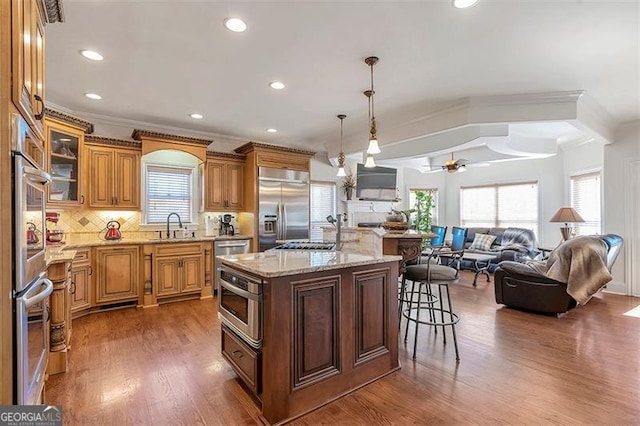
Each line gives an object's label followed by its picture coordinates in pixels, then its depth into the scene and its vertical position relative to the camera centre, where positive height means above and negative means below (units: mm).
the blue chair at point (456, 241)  6844 -637
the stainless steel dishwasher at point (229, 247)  4730 -535
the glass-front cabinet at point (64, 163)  3561 +611
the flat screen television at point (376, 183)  7016 +690
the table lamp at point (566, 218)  5438 -97
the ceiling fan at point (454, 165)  5785 +907
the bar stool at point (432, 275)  2756 -569
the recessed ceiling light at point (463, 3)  2062 +1408
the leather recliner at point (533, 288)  3760 -957
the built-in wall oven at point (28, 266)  1187 -228
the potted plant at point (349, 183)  6801 +657
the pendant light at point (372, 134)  2804 +734
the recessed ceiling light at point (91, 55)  2738 +1424
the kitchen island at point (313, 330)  1868 -792
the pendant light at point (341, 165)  4266 +660
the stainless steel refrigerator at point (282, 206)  5191 +125
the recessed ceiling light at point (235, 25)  2295 +1428
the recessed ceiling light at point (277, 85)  3379 +1427
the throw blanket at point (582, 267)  3559 -646
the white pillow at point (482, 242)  6768 -645
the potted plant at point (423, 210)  8125 +73
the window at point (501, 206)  6977 +169
